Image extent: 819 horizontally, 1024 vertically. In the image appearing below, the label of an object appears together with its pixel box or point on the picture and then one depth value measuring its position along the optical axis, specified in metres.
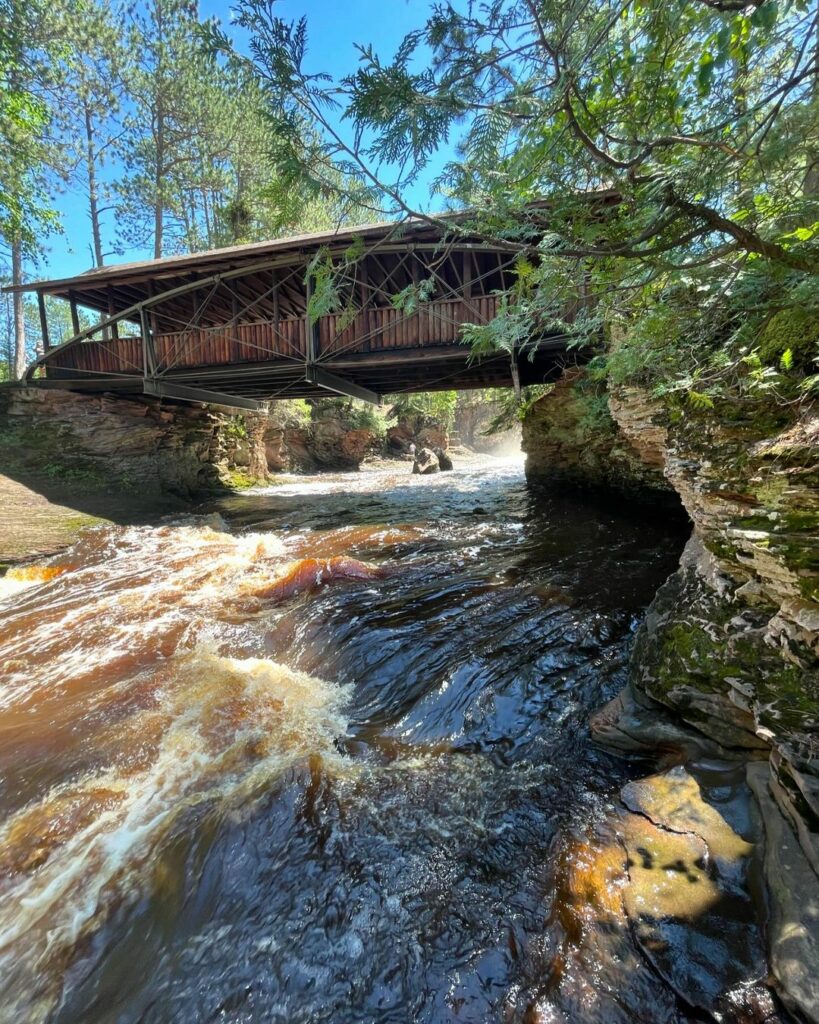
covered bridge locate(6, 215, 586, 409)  9.05
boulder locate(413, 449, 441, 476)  19.33
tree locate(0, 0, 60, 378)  10.39
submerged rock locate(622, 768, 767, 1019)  1.42
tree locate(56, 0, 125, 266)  13.80
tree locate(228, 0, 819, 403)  1.73
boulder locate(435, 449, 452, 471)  20.67
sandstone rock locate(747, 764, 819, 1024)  1.28
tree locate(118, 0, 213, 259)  15.47
